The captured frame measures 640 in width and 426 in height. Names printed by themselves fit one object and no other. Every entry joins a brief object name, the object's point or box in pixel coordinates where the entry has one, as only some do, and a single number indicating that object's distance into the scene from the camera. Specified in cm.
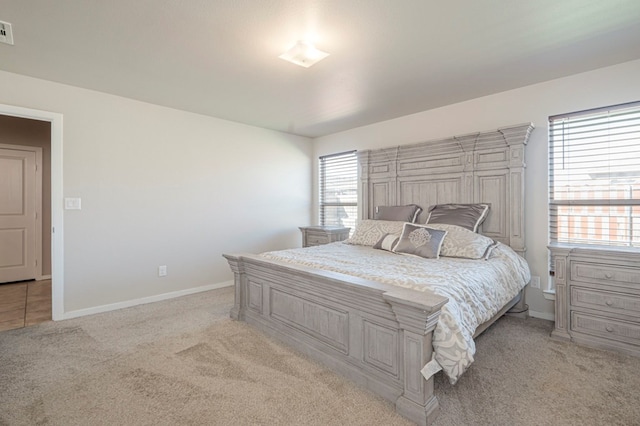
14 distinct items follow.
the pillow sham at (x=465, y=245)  271
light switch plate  310
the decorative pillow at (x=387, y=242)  314
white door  454
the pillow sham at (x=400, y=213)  375
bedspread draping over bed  158
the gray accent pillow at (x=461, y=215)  321
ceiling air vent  207
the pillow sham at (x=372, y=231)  347
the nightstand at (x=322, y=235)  435
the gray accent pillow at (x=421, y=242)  277
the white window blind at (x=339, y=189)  484
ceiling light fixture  225
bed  161
